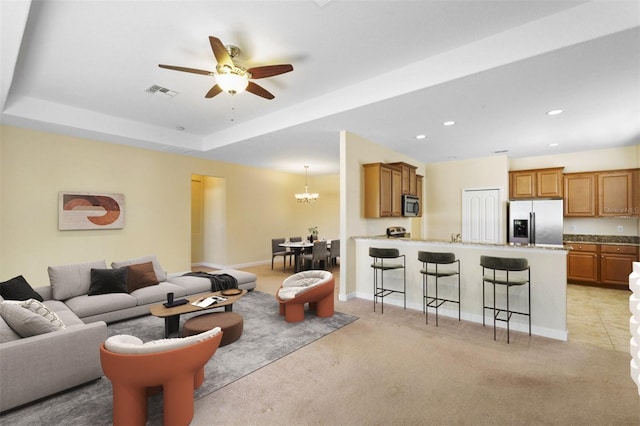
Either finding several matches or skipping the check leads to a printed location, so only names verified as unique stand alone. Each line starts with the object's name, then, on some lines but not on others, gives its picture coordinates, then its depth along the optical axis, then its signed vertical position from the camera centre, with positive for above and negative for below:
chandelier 8.30 +0.53
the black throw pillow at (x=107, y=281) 3.92 -0.86
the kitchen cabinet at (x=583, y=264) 5.68 -0.94
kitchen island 3.45 -0.89
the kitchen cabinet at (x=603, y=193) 5.60 +0.41
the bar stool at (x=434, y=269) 3.78 -0.74
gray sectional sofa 2.17 -1.09
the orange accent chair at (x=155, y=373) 1.89 -1.01
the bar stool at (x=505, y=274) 3.31 -0.73
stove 5.62 -0.33
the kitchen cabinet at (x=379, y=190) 5.24 +0.45
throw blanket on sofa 4.78 -1.05
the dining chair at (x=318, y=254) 6.66 -0.86
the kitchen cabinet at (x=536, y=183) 6.19 +0.66
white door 6.75 +0.00
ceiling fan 2.80 +1.39
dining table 6.98 -0.76
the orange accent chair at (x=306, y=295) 3.81 -1.02
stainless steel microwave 6.08 +0.20
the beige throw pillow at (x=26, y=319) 2.37 -0.82
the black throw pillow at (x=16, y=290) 3.08 -0.77
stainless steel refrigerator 5.86 -0.13
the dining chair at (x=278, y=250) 7.60 -0.88
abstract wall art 5.14 +0.09
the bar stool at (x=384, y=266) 4.30 -0.75
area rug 2.16 -1.38
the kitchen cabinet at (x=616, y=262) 5.41 -0.87
